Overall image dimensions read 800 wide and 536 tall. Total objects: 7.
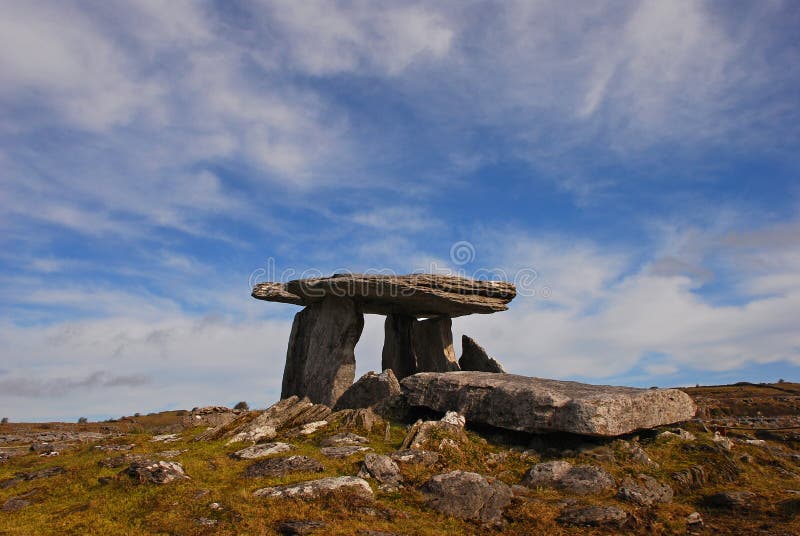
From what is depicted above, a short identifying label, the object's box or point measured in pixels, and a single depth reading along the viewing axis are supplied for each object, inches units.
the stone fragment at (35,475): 628.6
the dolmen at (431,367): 670.5
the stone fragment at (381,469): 544.1
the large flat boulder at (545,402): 645.3
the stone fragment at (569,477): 558.6
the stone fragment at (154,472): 538.6
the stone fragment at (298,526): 428.5
